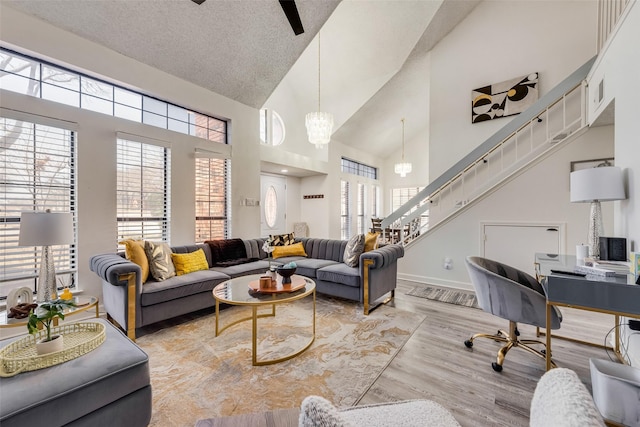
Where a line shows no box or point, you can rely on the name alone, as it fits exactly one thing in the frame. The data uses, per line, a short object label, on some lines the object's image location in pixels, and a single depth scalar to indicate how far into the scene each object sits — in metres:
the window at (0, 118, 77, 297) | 2.60
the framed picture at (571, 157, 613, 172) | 3.34
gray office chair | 1.99
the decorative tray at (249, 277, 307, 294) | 2.43
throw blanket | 3.86
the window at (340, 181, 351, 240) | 7.82
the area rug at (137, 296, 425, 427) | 1.74
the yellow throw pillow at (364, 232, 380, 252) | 3.72
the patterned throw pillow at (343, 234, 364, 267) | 3.58
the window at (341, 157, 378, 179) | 8.05
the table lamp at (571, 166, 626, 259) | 2.15
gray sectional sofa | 2.54
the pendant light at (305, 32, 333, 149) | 4.42
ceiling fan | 2.57
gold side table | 1.87
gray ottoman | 1.10
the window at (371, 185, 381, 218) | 9.52
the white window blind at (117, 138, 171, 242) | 3.46
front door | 6.62
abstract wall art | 4.54
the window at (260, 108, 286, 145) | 6.10
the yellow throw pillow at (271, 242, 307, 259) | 4.43
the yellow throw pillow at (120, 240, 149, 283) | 2.89
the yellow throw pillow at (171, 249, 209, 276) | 3.29
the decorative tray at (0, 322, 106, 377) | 1.25
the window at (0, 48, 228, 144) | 2.72
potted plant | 1.33
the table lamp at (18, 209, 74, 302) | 2.22
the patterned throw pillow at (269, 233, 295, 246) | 4.55
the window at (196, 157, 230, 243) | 4.40
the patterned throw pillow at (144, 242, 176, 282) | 3.02
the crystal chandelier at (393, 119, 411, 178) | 8.24
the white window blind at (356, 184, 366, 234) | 8.68
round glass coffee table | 2.19
